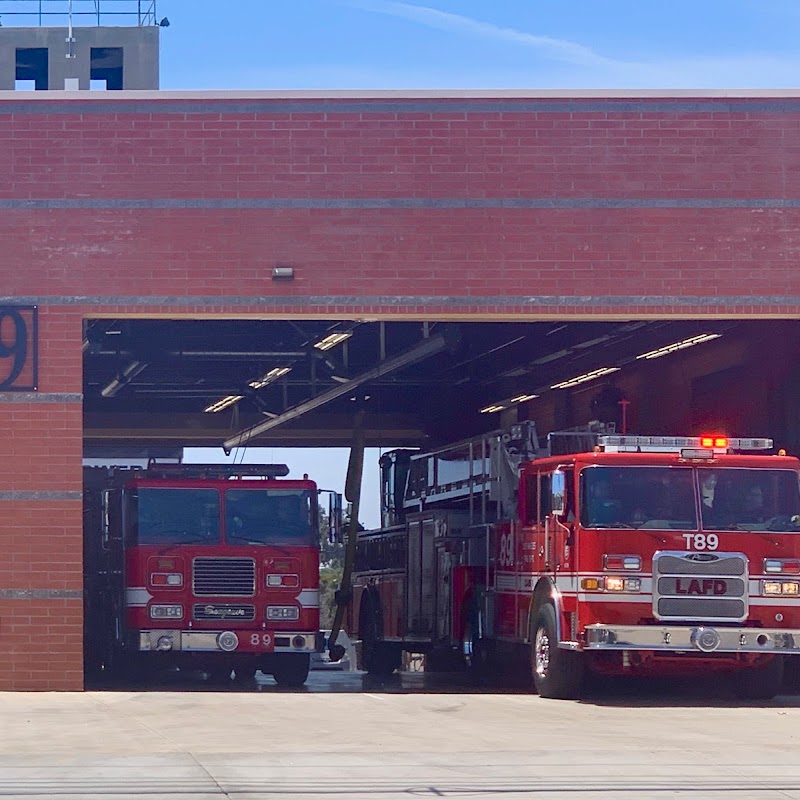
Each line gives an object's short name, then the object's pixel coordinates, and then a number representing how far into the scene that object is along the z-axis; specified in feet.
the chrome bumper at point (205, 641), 69.51
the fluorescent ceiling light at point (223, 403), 115.07
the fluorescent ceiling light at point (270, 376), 98.07
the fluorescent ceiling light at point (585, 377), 97.21
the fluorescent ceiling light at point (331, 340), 80.43
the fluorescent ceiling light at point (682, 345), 82.74
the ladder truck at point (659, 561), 56.18
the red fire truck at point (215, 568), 70.03
